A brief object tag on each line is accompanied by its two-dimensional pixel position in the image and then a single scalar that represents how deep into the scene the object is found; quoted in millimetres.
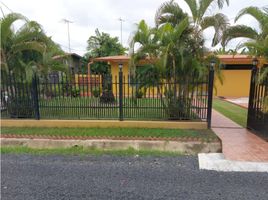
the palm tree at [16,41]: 6793
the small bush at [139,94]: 6930
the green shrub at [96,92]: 7102
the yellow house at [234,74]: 14797
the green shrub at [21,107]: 7219
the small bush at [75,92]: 7117
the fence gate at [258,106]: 5781
